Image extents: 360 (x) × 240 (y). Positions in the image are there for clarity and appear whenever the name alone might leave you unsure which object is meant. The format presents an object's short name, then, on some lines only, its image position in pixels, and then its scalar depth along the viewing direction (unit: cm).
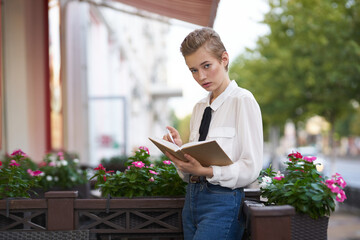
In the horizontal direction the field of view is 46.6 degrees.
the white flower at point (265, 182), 255
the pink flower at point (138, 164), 289
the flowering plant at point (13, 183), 279
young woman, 209
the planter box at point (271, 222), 205
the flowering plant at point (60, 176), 427
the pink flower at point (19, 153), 351
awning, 507
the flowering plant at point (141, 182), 281
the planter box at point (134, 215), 262
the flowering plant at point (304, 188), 221
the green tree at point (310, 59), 1066
